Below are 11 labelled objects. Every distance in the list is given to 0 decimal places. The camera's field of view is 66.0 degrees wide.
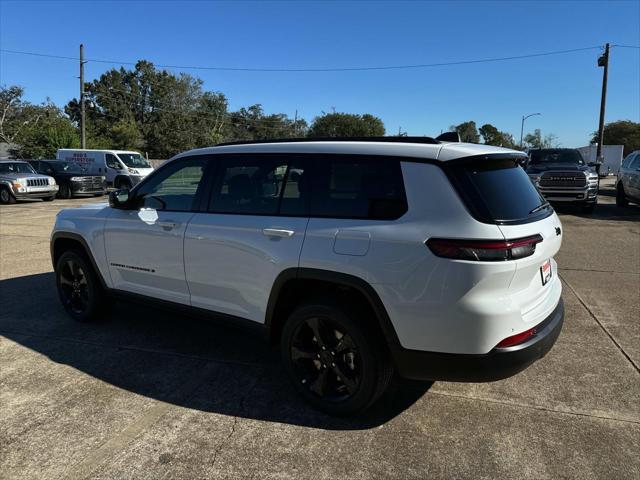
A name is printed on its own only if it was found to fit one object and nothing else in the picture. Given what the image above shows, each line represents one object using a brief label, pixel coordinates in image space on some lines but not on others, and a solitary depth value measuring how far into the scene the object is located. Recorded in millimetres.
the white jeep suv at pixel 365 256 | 2646
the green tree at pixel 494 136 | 81212
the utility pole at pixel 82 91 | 32438
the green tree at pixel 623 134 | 65425
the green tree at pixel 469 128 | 81969
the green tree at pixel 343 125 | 81125
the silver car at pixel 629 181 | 14112
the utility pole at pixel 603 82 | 31016
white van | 24002
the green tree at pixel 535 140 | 76125
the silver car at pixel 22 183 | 18000
